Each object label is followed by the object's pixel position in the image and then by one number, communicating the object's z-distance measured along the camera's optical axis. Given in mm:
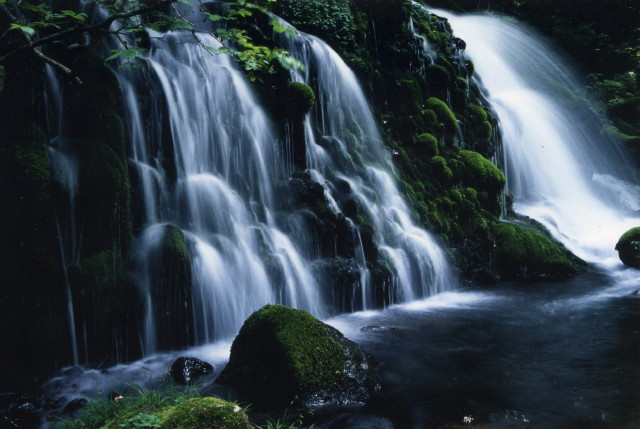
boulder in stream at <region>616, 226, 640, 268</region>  12234
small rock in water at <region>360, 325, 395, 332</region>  7786
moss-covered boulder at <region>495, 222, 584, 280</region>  11656
